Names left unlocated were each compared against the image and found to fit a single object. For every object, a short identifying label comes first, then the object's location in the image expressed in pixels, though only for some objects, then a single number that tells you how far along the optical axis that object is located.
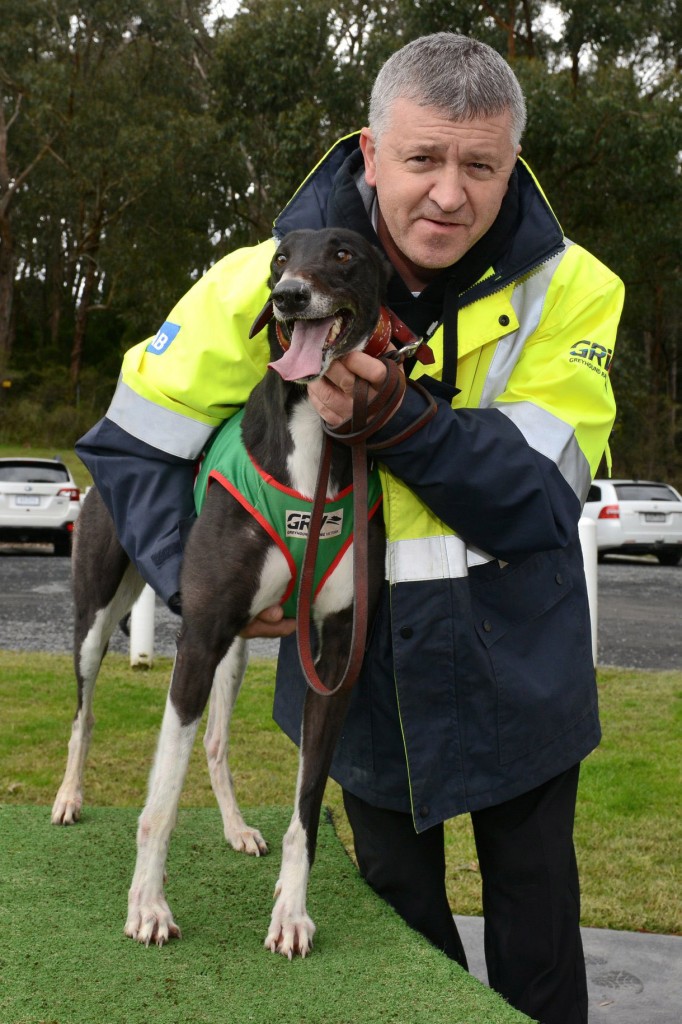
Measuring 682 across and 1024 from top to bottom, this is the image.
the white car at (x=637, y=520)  19.92
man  2.55
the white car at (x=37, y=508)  18.55
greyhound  2.77
